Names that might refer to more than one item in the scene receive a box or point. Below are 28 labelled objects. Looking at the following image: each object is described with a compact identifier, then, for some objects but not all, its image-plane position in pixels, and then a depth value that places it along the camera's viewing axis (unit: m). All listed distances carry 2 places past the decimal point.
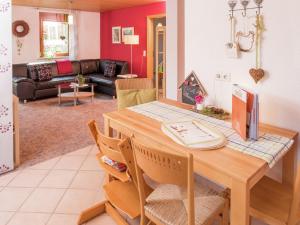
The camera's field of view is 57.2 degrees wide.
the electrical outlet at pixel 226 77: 2.36
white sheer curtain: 7.78
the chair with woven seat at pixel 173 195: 1.29
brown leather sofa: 6.01
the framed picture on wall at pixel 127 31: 7.27
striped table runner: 1.55
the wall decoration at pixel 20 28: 6.79
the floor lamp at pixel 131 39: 6.67
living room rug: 3.48
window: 7.55
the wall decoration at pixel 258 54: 2.05
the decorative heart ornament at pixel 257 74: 2.08
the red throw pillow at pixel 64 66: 7.07
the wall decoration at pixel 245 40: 2.13
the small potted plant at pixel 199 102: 2.35
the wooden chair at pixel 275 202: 1.41
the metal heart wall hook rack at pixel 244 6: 2.02
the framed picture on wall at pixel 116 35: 7.66
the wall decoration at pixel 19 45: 6.94
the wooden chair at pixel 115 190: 1.72
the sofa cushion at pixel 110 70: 7.27
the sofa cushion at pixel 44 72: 6.54
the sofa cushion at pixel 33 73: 6.47
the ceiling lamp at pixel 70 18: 6.41
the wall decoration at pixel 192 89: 2.59
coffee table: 5.86
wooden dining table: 1.34
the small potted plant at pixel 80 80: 6.11
